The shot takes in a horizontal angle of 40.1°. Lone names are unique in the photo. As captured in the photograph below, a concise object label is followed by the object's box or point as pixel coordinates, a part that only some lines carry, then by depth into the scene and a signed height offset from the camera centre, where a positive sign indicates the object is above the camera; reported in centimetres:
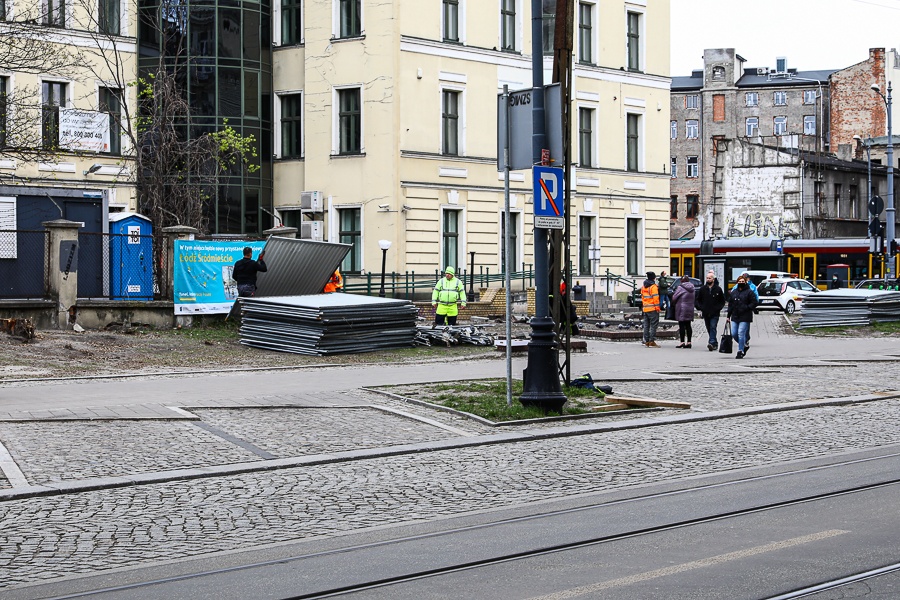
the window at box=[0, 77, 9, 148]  2727 +371
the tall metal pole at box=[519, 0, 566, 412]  1368 -50
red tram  6147 +110
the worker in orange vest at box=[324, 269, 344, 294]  2958 -11
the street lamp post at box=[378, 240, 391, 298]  4047 +108
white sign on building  3931 +488
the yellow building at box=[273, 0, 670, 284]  4359 +573
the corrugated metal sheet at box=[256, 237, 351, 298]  2722 +28
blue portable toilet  2719 +30
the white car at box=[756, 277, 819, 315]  5134 -61
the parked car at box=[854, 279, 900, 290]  4800 -28
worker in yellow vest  2984 -44
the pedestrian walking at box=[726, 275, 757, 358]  2508 -66
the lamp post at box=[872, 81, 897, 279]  5030 +272
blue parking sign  1370 +98
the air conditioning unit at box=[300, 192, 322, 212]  4372 +275
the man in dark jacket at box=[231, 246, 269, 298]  2603 +12
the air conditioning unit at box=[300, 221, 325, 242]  3736 +149
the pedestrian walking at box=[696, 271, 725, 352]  2786 -53
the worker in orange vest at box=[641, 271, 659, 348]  2819 -69
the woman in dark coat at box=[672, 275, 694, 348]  2778 -68
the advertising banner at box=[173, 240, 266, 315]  2666 +6
